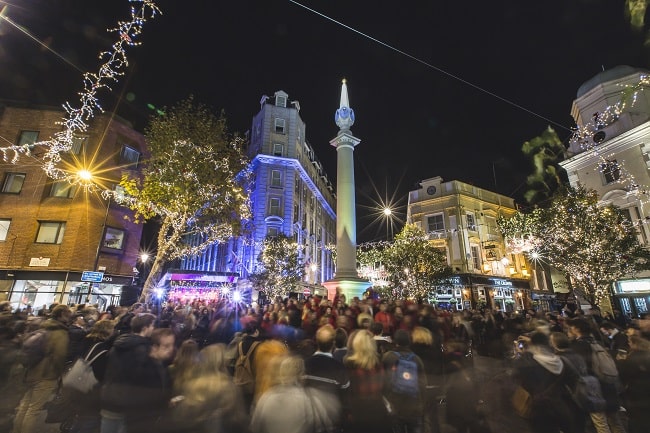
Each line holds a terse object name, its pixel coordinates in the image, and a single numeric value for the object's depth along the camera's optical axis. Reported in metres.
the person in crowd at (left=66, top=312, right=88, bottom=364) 5.91
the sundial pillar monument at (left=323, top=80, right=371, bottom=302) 18.34
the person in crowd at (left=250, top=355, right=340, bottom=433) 3.03
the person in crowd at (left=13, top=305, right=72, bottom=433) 5.22
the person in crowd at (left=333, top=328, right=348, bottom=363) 5.27
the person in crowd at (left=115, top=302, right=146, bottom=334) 6.66
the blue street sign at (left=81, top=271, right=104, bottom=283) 18.78
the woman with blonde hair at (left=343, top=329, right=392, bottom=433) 4.23
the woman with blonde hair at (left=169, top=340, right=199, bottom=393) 3.71
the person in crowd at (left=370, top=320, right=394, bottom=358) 6.40
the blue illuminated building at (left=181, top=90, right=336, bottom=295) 35.22
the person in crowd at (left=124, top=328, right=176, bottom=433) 3.71
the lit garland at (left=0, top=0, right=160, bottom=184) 9.87
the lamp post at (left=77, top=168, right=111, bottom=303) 15.03
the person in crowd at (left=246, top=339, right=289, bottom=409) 4.31
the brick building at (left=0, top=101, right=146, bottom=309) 22.80
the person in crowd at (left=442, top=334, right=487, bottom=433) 4.51
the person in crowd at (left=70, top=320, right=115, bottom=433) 4.06
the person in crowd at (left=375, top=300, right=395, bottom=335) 8.51
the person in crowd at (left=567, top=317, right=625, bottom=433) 4.98
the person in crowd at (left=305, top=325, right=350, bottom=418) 3.86
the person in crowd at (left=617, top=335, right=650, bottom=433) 4.91
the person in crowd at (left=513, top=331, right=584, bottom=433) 4.17
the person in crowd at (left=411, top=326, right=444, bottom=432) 5.25
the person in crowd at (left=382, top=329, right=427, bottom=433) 4.41
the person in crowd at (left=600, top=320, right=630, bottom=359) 6.75
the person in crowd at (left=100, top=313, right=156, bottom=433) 3.70
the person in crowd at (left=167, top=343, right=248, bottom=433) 3.48
